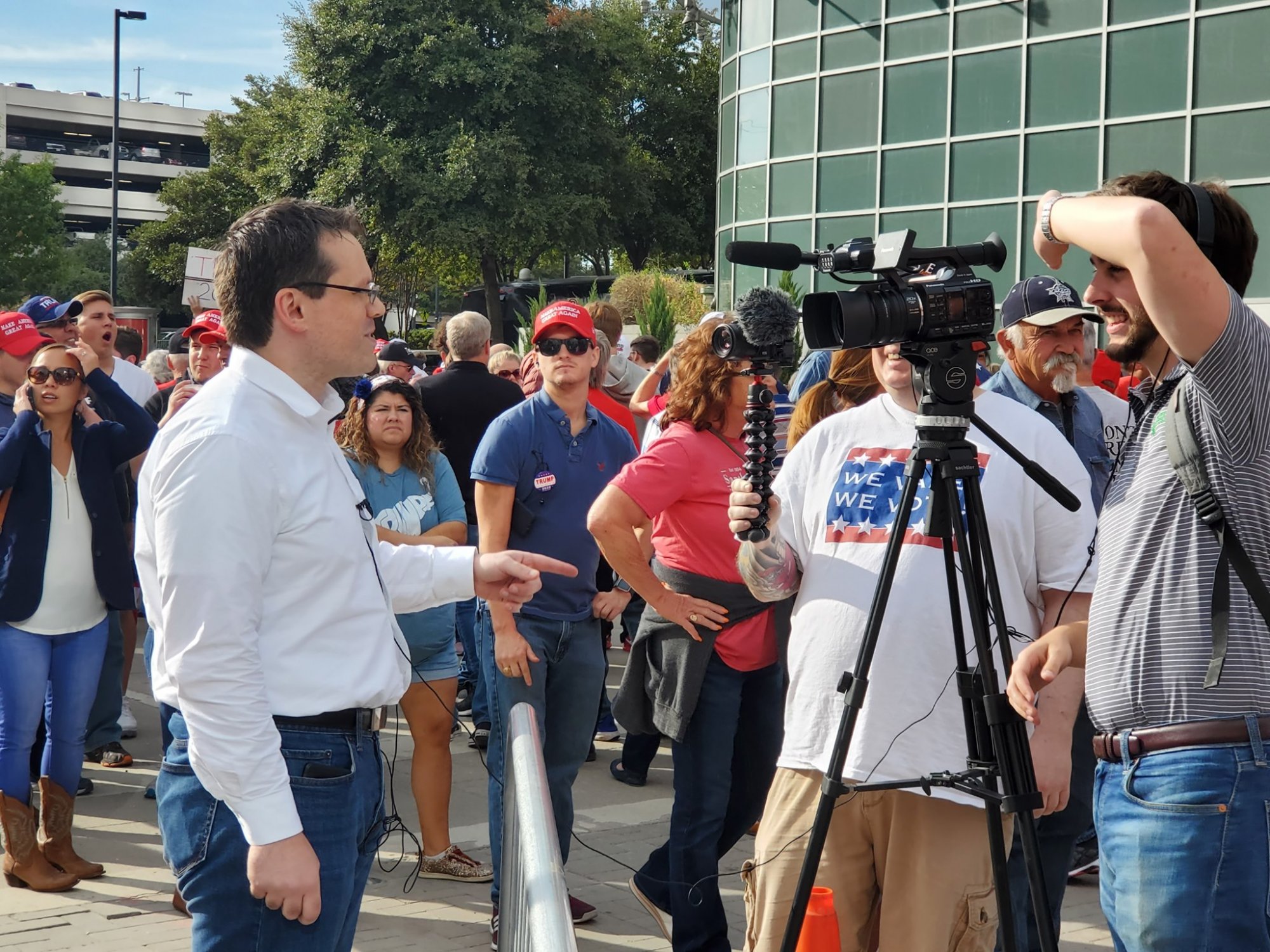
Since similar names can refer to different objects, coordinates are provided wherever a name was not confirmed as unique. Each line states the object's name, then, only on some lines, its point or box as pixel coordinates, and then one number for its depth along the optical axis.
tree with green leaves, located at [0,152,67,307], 54.56
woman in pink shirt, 4.34
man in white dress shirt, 2.31
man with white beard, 4.77
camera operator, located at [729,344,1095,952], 3.09
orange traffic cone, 2.84
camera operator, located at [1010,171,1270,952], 2.21
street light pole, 34.69
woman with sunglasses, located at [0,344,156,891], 5.35
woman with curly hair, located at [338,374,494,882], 5.45
